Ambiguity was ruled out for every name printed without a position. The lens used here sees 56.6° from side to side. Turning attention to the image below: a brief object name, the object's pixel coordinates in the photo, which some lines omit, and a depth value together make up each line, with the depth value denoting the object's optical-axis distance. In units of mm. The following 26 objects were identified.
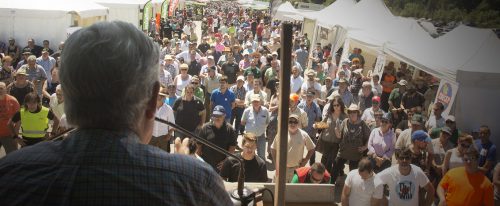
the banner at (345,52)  14305
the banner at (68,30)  14388
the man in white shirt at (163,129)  6750
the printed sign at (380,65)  11798
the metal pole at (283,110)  1279
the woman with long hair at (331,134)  7151
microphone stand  1389
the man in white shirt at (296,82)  10101
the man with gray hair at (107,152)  892
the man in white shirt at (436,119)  7928
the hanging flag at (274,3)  37938
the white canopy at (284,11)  25583
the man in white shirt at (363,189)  5078
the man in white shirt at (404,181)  5109
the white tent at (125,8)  20062
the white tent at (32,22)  13953
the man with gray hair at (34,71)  8984
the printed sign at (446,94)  8656
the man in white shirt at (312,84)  9664
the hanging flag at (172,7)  30469
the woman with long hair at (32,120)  6637
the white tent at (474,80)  8539
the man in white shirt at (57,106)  6765
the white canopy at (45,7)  14008
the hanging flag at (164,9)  27033
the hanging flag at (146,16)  21750
